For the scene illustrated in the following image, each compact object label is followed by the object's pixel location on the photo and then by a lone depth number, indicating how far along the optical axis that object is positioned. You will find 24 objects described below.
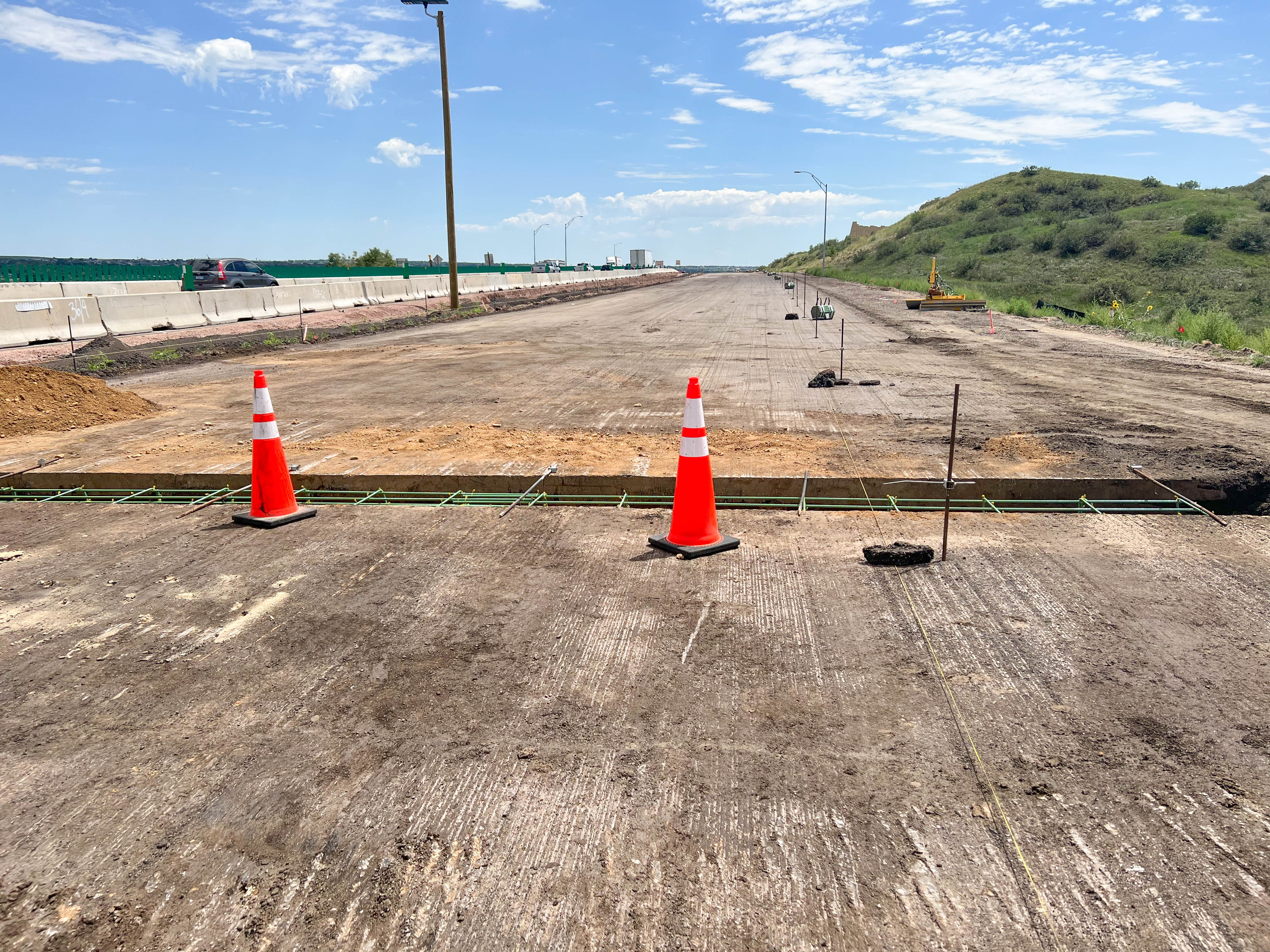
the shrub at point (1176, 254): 62.78
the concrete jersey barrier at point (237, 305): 23.31
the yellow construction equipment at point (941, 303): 34.19
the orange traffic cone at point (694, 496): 5.76
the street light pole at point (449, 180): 29.58
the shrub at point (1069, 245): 72.06
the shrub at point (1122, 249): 66.38
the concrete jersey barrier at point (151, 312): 19.73
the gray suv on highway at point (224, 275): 33.53
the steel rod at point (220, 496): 7.03
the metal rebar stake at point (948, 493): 5.25
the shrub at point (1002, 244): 80.69
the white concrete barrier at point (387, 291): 33.41
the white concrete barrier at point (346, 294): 30.38
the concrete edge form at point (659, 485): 7.08
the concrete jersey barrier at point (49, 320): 17.11
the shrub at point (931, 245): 91.56
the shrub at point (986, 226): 90.56
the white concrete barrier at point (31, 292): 23.73
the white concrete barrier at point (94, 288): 28.05
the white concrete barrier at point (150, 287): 33.22
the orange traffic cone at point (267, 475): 6.46
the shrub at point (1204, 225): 66.88
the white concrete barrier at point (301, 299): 26.88
